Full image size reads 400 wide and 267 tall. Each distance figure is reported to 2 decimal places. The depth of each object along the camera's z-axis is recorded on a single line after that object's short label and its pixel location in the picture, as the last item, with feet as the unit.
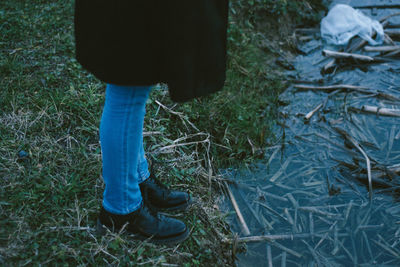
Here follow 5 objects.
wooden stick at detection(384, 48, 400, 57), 12.25
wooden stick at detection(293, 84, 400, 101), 10.50
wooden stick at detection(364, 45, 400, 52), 12.41
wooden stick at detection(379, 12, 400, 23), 14.11
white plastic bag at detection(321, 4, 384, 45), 13.06
